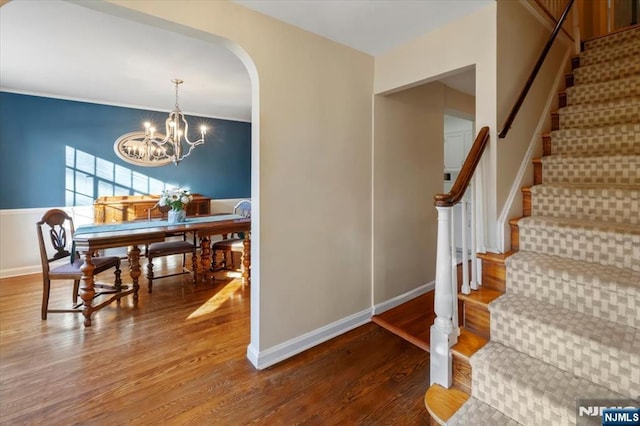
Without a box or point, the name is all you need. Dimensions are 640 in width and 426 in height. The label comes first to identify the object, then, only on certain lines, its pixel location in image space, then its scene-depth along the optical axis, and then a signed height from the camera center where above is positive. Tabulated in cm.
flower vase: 371 +0
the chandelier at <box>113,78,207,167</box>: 488 +111
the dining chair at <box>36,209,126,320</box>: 273 -48
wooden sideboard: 459 +13
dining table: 271 -21
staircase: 127 -43
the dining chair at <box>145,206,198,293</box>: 354 -42
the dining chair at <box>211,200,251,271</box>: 388 -41
